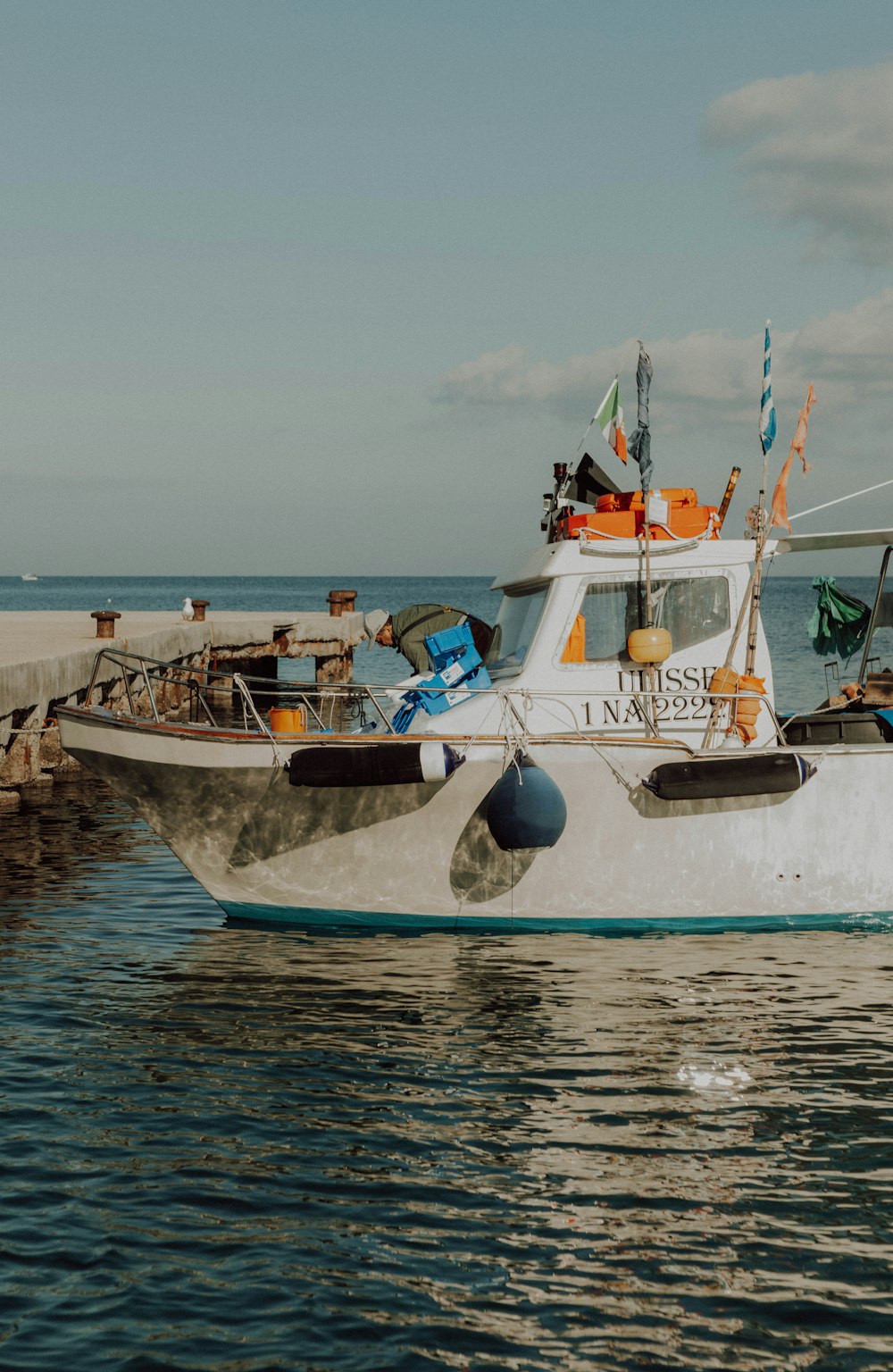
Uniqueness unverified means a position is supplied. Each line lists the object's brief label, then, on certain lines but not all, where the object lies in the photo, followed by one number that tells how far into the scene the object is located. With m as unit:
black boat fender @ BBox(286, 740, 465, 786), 9.09
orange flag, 10.57
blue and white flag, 10.40
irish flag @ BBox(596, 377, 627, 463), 11.07
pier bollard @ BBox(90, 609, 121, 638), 23.22
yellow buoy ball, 9.88
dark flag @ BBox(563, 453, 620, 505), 11.48
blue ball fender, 9.04
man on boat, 11.35
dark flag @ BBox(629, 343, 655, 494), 10.53
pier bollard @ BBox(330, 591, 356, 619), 34.38
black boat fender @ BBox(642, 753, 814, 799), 9.33
